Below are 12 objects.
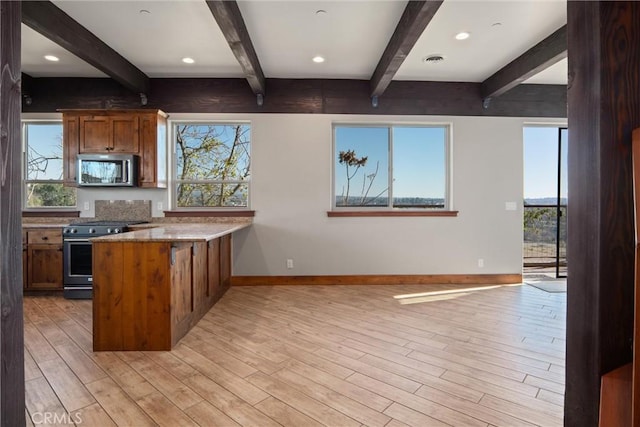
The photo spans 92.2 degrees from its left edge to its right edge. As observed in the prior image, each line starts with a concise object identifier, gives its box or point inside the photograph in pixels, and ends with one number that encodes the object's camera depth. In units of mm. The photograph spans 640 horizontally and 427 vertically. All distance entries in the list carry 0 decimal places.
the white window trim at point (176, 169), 4387
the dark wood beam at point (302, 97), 4285
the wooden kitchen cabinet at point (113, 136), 4020
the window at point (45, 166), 4422
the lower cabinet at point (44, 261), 3887
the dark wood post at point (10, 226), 685
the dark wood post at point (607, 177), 757
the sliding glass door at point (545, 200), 4680
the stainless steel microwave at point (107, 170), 3992
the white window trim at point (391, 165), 4504
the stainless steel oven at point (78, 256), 3775
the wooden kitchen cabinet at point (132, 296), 2422
